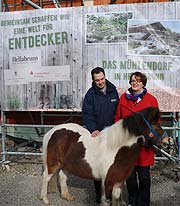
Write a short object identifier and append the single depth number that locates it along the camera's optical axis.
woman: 3.97
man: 4.36
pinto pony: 3.76
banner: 5.44
